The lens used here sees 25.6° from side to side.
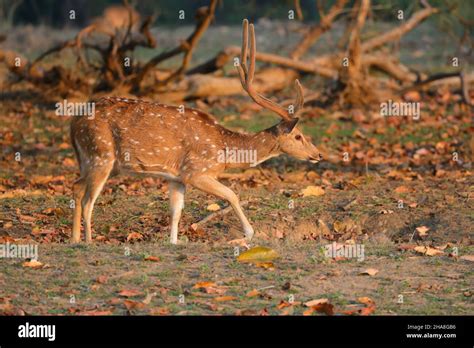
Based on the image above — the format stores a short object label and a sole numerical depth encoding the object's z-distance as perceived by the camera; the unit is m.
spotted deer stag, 11.20
